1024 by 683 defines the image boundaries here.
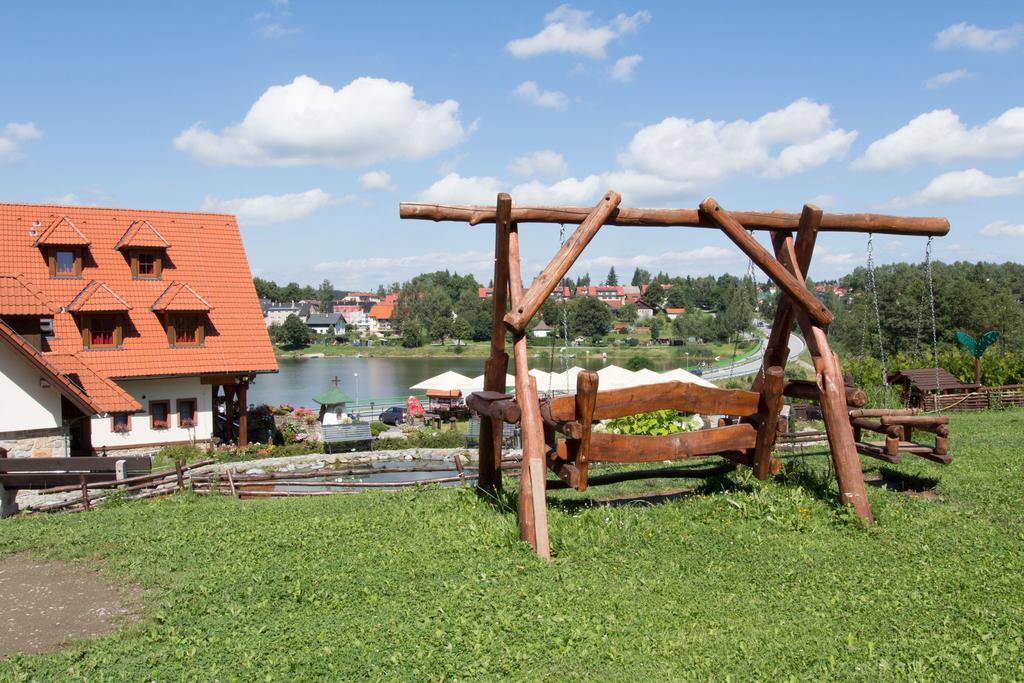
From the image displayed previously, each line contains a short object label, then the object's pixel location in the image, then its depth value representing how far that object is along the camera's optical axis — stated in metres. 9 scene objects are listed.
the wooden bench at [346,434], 24.61
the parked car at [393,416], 32.12
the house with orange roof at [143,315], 23.53
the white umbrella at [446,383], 30.75
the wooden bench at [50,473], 13.45
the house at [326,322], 132.75
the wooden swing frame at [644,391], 8.76
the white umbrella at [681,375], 28.42
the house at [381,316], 138.45
